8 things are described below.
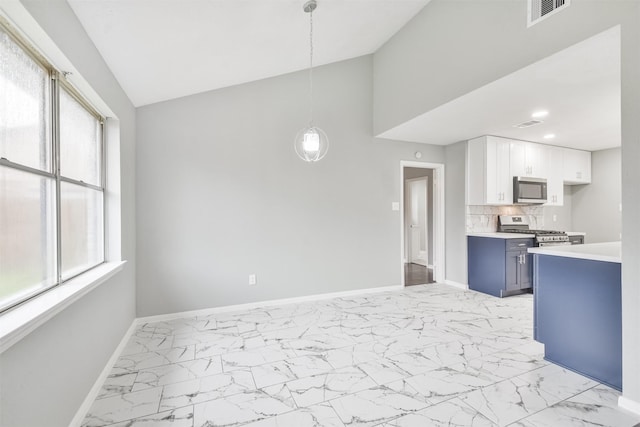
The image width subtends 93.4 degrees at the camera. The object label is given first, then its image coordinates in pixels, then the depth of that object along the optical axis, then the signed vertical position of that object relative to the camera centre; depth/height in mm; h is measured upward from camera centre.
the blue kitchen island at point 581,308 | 2115 -739
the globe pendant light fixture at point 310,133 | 2563 +743
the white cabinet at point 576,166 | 5211 +814
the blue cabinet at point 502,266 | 4242 -775
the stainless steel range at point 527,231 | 4383 -288
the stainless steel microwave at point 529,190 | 4664 +352
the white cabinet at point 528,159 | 4672 +850
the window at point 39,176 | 1338 +216
